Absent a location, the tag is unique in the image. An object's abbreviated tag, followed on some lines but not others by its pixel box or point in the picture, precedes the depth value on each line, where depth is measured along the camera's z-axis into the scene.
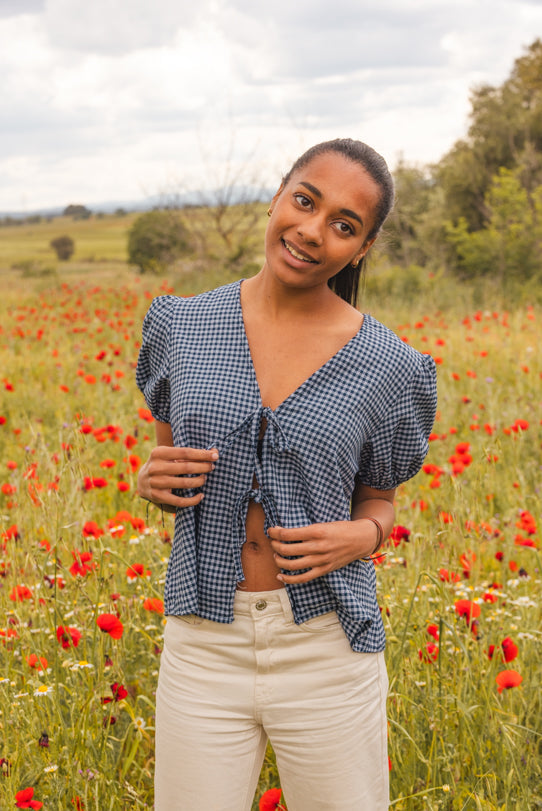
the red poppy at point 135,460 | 3.10
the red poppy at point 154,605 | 2.16
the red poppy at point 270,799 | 1.71
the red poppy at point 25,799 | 1.63
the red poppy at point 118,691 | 1.86
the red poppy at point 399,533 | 2.25
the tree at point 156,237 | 18.39
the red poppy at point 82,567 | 2.12
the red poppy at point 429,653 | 2.04
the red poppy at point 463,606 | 2.07
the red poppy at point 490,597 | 2.32
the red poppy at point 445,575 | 2.16
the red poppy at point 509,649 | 1.95
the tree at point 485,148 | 16.09
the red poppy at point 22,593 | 2.28
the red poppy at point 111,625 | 1.82
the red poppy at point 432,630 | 2.18
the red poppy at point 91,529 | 2.22
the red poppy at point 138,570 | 2.26
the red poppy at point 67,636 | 2.02
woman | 1.43
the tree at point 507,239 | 13.38
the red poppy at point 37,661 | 2.04
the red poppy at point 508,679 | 1.86
